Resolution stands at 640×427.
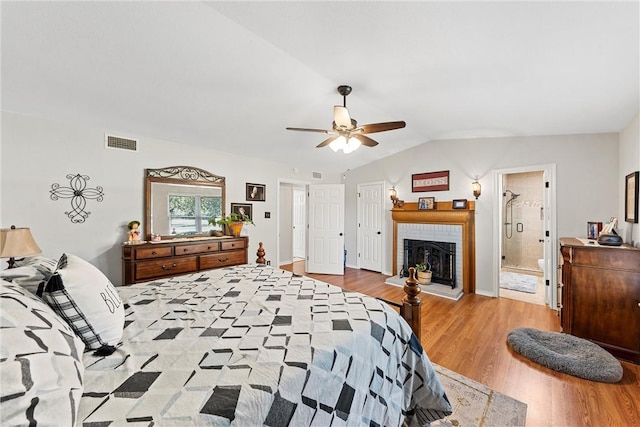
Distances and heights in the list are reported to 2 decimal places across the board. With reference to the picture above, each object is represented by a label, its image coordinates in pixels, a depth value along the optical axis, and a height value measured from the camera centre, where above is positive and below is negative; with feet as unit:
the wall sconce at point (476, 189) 13.69 +1.28
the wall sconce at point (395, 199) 16.72 +0.93
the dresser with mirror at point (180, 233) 10.53 -0.92
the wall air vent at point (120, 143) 10.51 +2.96
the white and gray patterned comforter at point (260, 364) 2.75 -1.95
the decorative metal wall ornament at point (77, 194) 9.54 +0.73
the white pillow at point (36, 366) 1.95 -1.36
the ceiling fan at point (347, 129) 8.15 +2.86
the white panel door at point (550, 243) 11.65 -1.41
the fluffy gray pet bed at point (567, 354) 6.79 -4.09
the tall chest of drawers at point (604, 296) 7.60 -2.59
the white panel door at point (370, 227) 18.17 -0.96
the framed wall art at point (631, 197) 8.29 +0.54
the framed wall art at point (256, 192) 15.44 +1.29
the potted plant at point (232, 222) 13.48 -0.45
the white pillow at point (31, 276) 3.87 -0.99
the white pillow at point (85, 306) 3.46 -1.28
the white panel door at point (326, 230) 17.94 -1.16
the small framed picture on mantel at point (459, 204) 14.24 +0.52
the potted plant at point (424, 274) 14.87 -3.50
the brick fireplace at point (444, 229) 14.17 -0.96
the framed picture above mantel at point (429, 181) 15.12 +1.93
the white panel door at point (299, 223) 24.62 -0.93
